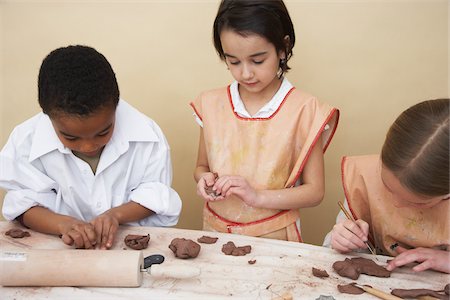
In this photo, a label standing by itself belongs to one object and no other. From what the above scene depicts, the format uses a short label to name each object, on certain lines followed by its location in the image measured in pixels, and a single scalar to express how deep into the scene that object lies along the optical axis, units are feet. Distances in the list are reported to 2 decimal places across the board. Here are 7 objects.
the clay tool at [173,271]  3.93
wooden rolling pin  4.00
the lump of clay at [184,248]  4.52
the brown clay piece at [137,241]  4.74
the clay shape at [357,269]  4.28
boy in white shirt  4.65
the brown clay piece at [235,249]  4.62
